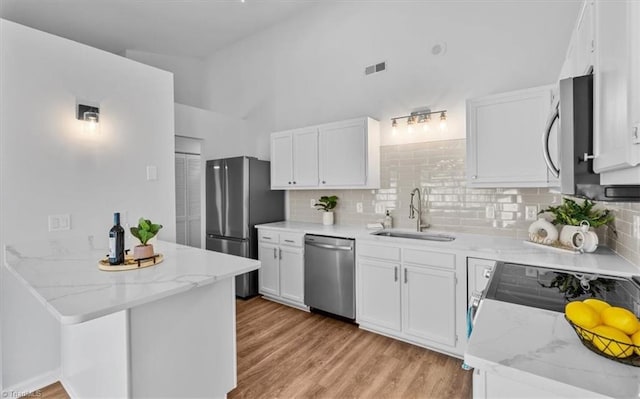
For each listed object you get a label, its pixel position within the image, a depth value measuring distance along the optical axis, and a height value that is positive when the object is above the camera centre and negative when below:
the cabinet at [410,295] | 2.44 -0.89
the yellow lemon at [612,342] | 0.76 -0.38
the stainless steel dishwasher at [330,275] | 3.01 -0.84
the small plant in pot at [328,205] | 3.79 -0.12
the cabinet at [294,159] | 3.67 +0.48
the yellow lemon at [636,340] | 0.75 -0.38
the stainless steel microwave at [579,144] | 0.89 +0.15
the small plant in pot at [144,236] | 1.78 -0.24
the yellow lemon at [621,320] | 0.78 -0.35
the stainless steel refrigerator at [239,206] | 3.82 -0.13
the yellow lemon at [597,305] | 0.90 -0.35
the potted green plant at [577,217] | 2.12 -0.17
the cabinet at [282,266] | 3.44 -0.85
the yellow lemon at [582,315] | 0.84 -0.35
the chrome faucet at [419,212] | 3.18 -0.19
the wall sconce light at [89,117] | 2.35 +0.65
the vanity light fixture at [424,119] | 3.06 +0.80
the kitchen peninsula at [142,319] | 1.32 -0.64
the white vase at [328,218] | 3.79 -0.29
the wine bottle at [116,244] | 1.69 -0.26
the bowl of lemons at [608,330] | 0.76 -0.37
